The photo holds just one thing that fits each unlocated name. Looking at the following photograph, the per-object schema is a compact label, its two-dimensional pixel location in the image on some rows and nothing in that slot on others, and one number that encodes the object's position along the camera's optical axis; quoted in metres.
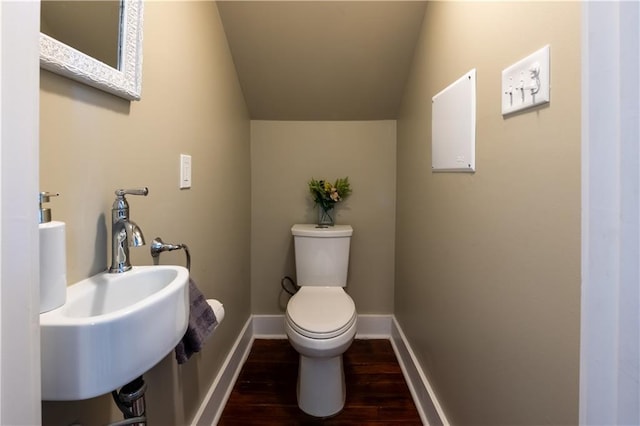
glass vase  2.11
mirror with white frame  0.63
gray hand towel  0.90
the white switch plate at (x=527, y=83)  0.68
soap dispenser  0.57
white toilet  1.40
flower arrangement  2.06
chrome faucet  0.80
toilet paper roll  1.16
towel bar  1.00
